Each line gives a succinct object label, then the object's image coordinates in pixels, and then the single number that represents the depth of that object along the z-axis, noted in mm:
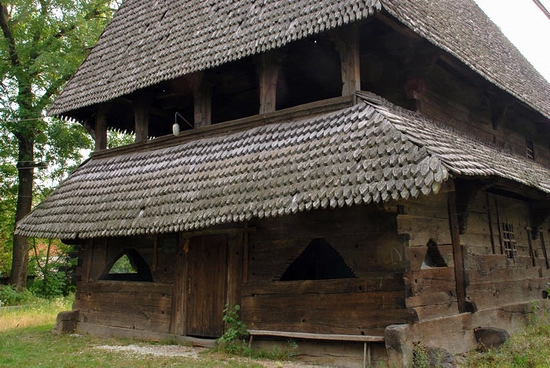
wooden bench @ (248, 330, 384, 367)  6022
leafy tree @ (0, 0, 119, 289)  18766
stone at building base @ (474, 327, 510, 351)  6773
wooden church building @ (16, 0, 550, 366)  6277
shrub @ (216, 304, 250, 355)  7199
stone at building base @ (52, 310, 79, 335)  9742
